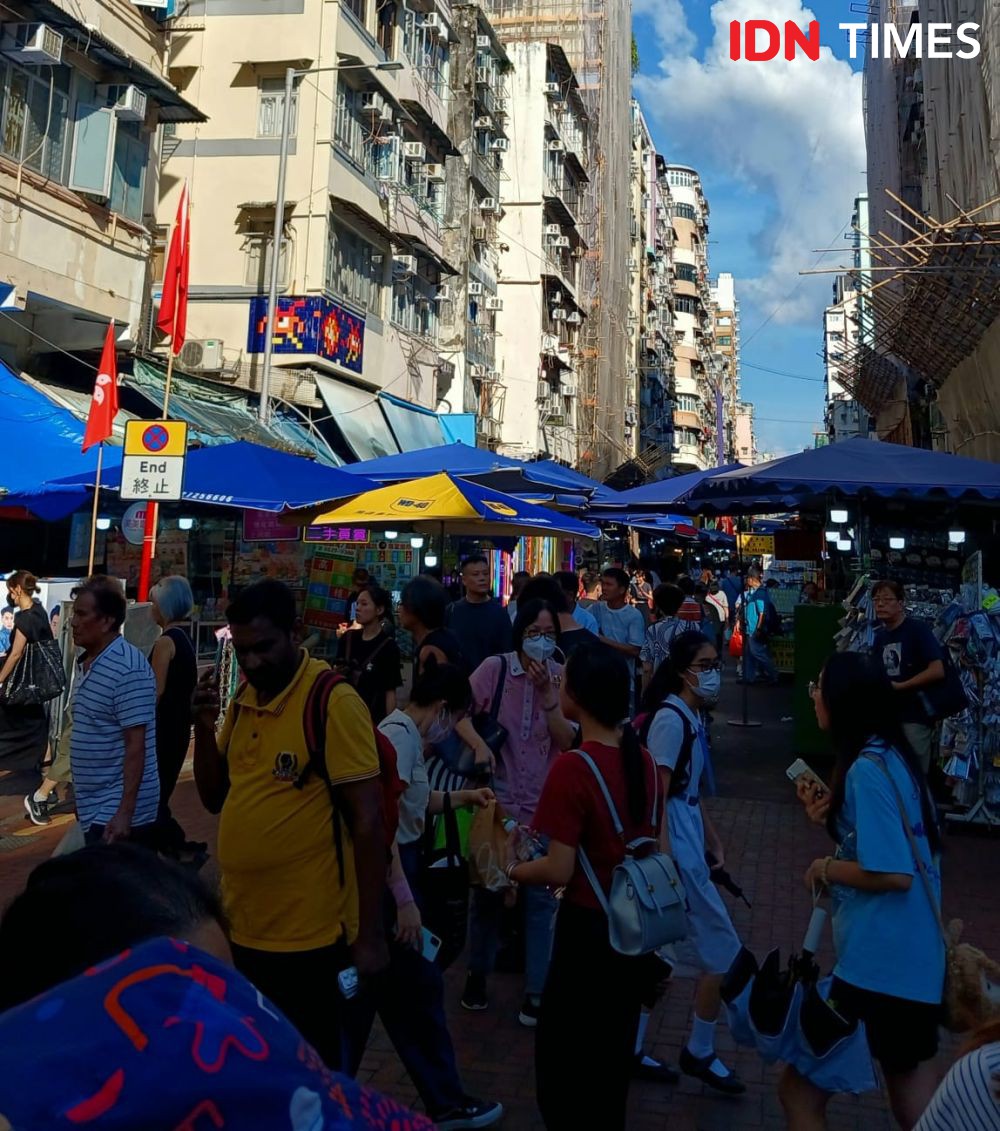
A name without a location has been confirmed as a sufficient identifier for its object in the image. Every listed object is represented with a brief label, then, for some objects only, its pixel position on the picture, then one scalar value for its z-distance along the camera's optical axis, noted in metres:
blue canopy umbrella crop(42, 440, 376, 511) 9.86
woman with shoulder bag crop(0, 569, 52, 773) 8.91
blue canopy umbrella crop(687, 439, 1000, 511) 9.59
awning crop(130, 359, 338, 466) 16.55
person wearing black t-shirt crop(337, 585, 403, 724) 5.30
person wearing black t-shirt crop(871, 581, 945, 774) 7.27
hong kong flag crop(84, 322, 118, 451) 10.62
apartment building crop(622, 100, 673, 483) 56.56
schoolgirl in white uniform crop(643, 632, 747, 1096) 4.04
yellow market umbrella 8.37
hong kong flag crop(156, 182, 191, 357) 14.05
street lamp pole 18.12
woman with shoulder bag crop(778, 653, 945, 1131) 2.91
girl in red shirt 3.01
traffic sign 8.34
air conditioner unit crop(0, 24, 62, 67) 13.78
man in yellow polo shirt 2.89
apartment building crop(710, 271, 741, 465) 111.56
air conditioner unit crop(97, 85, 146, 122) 16.17
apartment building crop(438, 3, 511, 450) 30.52
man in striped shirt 4.21
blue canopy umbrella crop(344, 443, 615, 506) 12.34
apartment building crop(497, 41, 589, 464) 36.88
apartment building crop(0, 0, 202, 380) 14.16
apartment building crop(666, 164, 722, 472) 73.56
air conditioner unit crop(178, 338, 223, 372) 21.02
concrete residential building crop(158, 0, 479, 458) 21.44
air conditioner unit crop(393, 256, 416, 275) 25.23
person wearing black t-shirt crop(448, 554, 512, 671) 6.79
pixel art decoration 21.23
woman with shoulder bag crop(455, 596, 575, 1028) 4.71
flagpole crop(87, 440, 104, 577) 9.14
